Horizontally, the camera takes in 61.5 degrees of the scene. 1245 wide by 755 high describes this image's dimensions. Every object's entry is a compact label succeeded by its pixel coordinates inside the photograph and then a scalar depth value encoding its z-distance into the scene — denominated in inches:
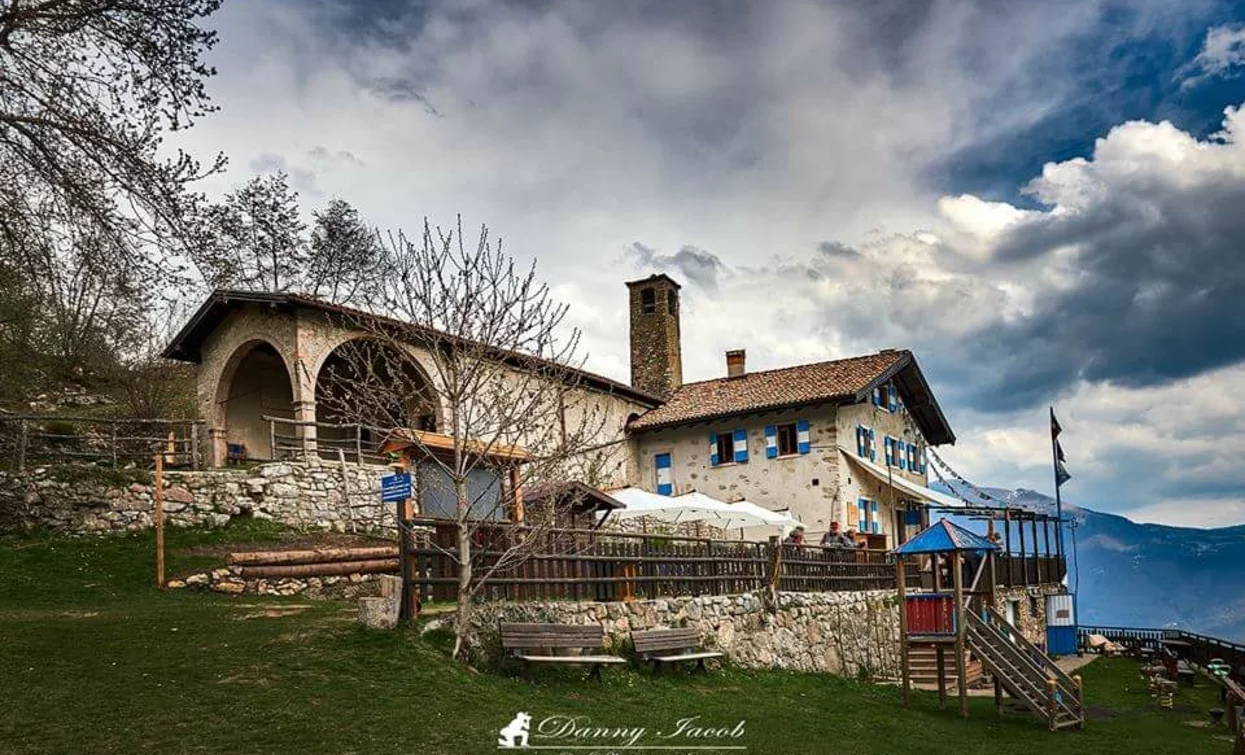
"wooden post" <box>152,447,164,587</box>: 608.7
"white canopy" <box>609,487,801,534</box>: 930.1
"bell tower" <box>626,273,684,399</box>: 1411.2
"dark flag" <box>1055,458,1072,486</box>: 1485.4
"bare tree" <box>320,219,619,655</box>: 463.8
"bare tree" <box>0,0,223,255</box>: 404.5
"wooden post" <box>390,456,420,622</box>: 459.2
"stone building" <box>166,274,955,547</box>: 959.0
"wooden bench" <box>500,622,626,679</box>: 464.8
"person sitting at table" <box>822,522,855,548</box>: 942.4
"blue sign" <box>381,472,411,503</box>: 490.0
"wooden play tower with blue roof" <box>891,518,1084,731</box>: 609.3
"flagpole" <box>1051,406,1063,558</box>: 1393.9
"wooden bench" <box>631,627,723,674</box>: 538.3
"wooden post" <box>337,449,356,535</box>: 843.7
